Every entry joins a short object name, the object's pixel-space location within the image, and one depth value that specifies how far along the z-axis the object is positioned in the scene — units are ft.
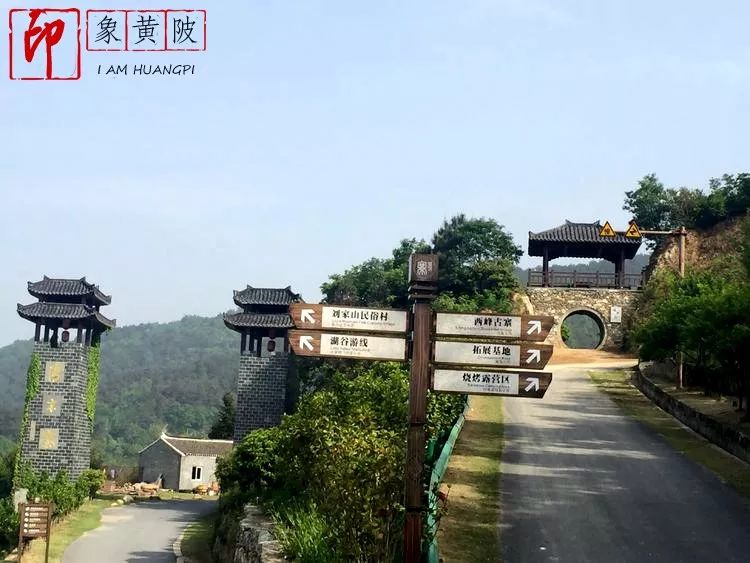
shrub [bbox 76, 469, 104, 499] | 151.64
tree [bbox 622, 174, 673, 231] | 192.34
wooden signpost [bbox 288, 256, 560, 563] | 27.61
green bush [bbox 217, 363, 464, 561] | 33.19
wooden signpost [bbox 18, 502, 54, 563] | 89.56
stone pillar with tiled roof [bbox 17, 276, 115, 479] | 152.66
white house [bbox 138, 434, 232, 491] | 221.05
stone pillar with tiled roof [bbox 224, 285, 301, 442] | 157.28
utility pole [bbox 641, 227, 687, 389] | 90.99
